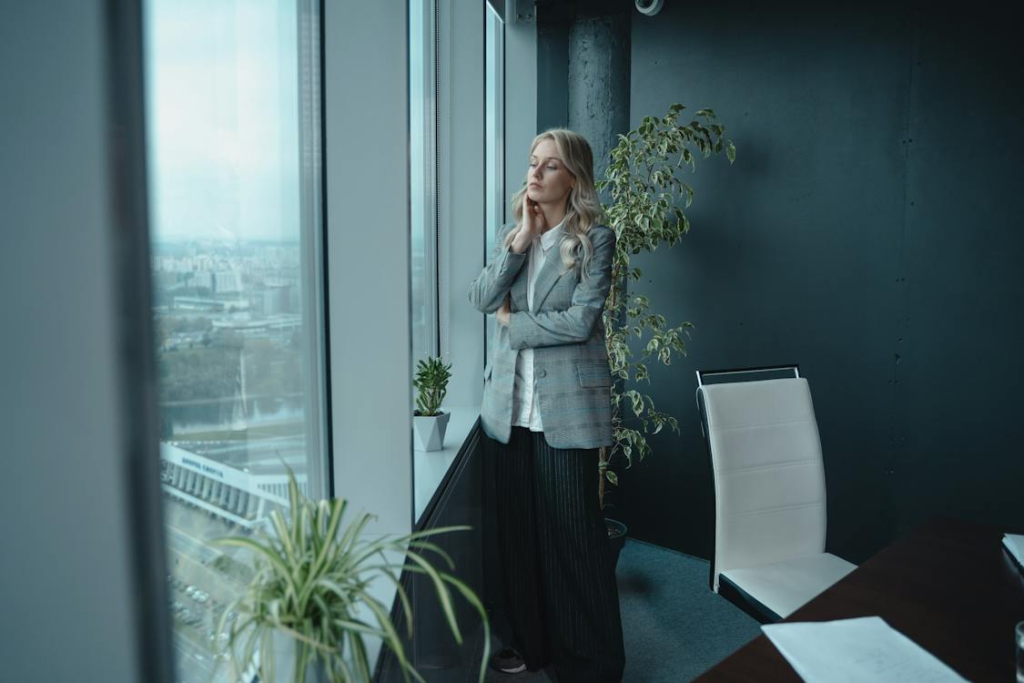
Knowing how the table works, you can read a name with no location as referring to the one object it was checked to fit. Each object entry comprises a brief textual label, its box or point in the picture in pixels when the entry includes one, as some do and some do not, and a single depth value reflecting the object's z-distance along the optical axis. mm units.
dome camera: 3326
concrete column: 3523
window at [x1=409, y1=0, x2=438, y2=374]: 2490
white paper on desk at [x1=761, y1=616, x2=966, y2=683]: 968
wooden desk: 1019
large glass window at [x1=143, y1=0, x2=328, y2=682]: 780
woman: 2248
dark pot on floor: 3117
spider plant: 579
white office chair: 2020
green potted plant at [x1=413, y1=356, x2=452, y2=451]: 2350
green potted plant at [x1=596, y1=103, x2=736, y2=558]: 3020
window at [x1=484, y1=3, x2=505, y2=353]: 3432
